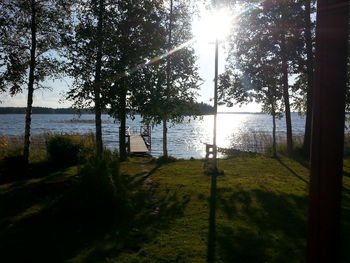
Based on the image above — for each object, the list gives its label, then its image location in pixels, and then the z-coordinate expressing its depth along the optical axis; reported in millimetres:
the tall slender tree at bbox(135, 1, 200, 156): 16438
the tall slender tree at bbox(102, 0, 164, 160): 15680
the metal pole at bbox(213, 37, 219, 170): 12134
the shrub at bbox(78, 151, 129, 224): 7727
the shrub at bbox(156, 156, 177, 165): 17172
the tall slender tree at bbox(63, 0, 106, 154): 15070
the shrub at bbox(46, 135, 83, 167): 15477
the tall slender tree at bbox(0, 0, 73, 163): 13461
